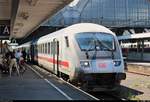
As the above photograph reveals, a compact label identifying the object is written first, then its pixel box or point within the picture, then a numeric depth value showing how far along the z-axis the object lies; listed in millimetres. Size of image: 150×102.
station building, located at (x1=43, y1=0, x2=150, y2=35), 97812
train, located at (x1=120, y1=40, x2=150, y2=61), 54656
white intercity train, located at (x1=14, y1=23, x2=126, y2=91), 18516
